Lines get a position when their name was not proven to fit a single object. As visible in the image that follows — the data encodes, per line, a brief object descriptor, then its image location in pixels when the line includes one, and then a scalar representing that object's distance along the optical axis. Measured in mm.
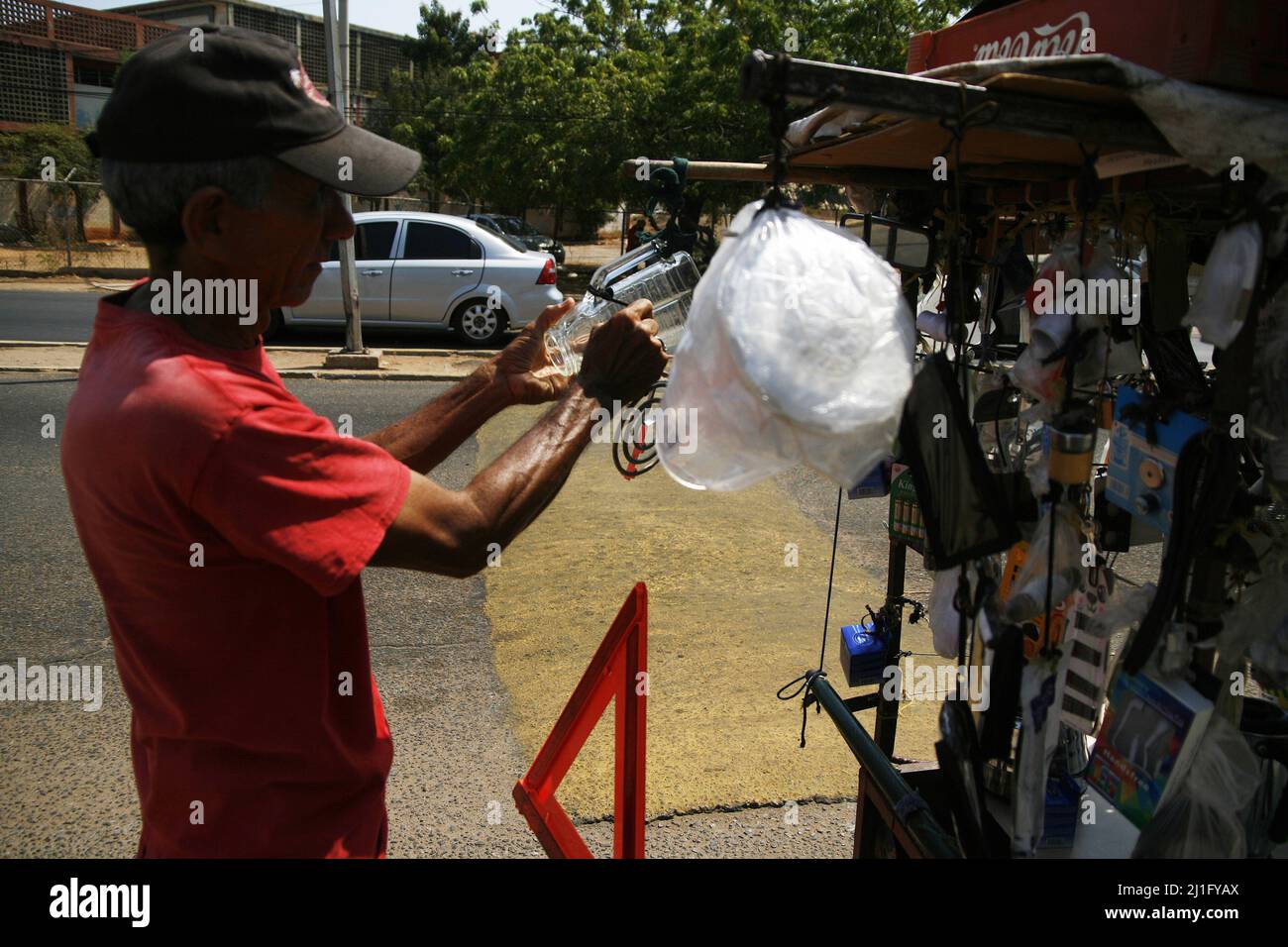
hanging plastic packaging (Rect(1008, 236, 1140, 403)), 1774
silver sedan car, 12539
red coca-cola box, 1410
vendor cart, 1360
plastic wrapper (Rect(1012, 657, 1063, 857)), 1733
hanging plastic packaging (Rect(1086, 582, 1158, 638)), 1756
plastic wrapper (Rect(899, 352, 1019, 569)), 1653
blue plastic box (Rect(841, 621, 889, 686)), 3027
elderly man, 1347
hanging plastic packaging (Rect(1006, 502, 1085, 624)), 1752
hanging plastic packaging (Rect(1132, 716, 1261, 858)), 1689
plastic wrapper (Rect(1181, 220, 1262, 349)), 1473
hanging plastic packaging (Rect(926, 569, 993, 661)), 2027
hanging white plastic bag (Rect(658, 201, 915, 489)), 1135
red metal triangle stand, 2453
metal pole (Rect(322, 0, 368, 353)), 10188
